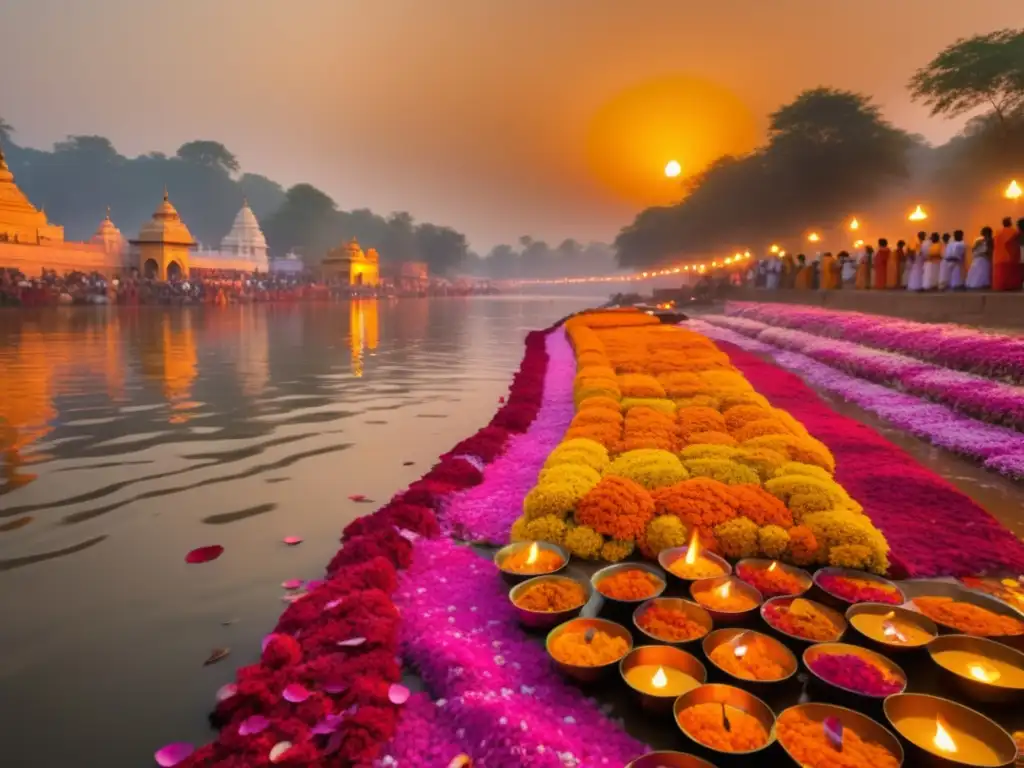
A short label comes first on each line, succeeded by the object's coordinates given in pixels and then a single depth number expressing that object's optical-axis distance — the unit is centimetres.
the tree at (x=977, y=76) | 2520
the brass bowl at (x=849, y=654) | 291
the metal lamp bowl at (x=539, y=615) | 357
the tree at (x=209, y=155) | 10956
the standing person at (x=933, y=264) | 1725
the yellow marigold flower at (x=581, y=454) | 561
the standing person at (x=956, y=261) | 1611
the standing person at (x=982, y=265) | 1529
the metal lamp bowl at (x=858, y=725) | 258
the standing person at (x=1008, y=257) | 1444
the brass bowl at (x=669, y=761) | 251
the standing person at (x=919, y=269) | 1775
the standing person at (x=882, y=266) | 2047
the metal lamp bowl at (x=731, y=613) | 354
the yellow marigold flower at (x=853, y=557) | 407
